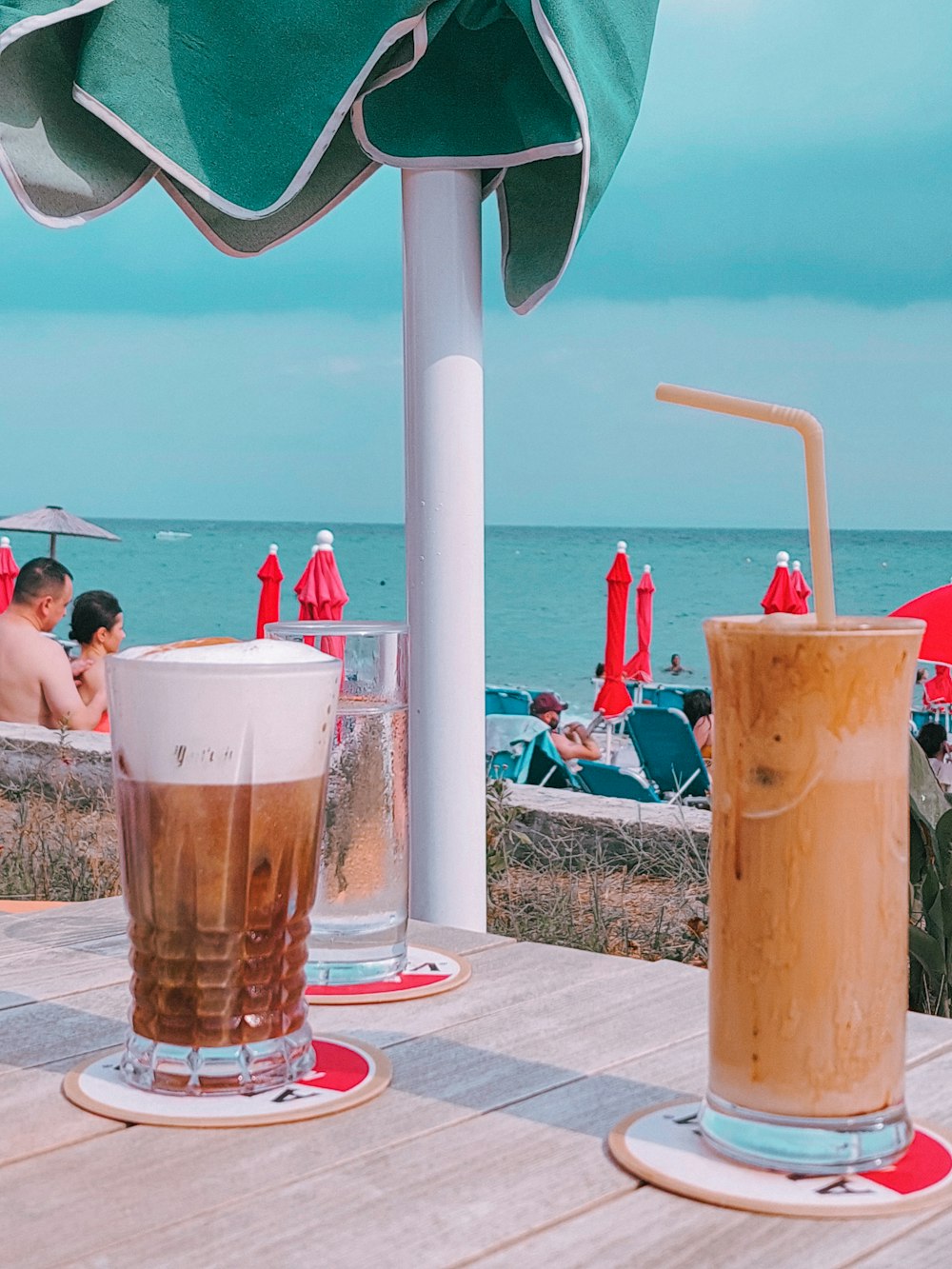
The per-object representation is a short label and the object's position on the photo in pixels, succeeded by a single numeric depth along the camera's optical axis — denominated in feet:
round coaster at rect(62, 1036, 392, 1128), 2.60
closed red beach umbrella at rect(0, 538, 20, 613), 28.73
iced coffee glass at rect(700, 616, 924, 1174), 2.25
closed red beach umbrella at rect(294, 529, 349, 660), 19.85
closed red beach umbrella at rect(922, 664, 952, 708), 24.23
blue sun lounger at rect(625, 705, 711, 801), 23.56
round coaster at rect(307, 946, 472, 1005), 3.50
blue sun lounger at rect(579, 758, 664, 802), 19.67
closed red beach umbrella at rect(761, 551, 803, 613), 26.45
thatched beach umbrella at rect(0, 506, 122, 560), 42.70
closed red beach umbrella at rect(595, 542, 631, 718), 28.07
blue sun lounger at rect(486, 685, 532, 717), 31.17
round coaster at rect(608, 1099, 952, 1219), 2.22
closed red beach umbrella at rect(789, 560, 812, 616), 27.43
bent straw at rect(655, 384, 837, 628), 2.40
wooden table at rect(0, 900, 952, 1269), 2.07
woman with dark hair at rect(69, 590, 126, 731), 18.72
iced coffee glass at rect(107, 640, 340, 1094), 2.60
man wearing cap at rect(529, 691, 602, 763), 27.94
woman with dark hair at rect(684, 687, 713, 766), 25.12
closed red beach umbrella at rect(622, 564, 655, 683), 31.58
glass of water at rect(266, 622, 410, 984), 3.45
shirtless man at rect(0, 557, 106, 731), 17.31
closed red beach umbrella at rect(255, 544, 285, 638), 25.16
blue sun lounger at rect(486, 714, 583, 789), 21.81
